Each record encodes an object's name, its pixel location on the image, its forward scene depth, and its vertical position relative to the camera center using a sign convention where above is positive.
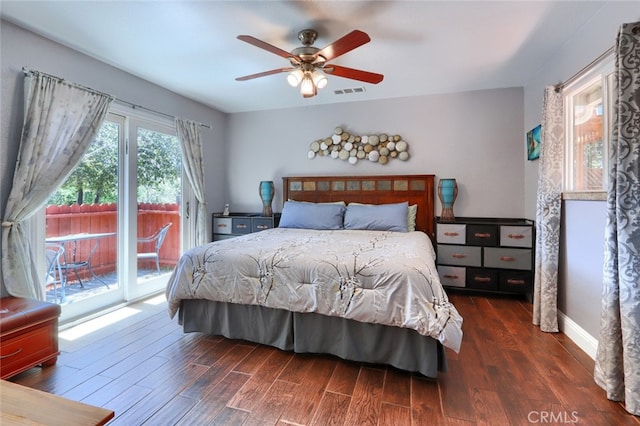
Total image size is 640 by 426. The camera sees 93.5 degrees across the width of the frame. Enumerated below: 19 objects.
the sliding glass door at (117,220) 2.85 -0.10
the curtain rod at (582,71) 2.01 +1.07
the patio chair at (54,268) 2.71 -0.53
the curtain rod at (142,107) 3.22 +1.19
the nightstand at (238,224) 4.41 -0.20
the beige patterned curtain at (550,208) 2.59 +0.02
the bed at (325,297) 1.89 -0.60
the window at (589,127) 2.13 +0.67
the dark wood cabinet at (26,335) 1.85 -0.81
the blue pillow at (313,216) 3.81 -0.07
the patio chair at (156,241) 3.64 -0.38
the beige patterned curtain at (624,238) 1.59 -0.15
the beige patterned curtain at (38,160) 2.35 +0.43
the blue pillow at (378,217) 3.62 -0.08
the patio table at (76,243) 2.81 -0.32
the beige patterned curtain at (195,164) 4.03 +0.65
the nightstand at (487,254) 3.37 -0.51
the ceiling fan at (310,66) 2.23 +1.19
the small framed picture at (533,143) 3.20 +0.76
